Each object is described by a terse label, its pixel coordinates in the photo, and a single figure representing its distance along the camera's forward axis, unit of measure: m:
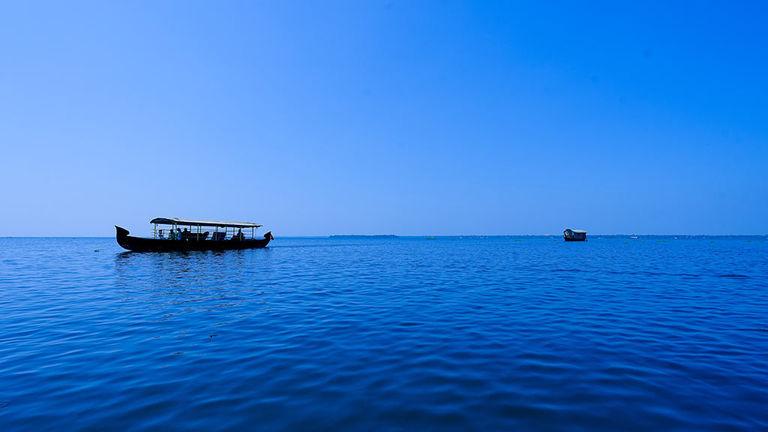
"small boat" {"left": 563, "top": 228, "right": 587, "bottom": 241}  107.81
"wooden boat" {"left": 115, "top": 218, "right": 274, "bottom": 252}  48.91
